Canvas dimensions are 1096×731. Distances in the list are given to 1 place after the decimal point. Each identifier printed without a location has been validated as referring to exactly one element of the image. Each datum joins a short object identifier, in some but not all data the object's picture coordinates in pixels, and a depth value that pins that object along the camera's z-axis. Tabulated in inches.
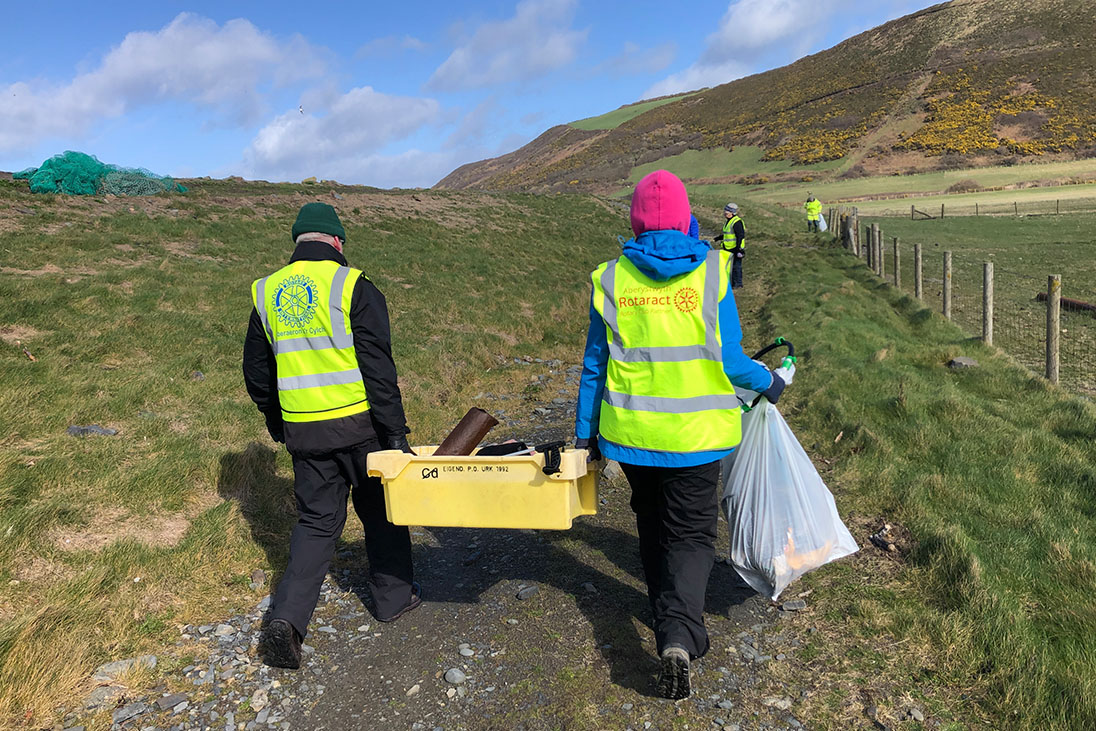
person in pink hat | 121.3
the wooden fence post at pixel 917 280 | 531.5
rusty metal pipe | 151.7
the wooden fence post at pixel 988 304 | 382.0
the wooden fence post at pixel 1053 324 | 313.3
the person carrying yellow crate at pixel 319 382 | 141.9
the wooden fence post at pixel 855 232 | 887.1
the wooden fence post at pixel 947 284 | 457.1
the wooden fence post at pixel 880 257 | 693.9
